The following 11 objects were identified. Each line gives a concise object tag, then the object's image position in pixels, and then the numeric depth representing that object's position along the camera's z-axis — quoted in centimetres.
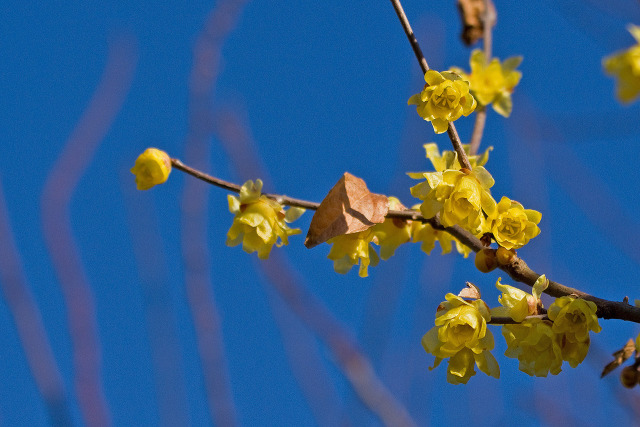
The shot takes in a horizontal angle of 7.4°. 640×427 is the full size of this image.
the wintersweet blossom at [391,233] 171
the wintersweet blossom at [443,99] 168
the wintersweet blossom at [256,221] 170
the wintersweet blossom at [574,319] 165
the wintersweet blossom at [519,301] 166
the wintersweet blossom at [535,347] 166
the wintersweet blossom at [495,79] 178
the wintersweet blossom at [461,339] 167
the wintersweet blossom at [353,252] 170
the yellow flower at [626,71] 163
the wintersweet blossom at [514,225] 168
